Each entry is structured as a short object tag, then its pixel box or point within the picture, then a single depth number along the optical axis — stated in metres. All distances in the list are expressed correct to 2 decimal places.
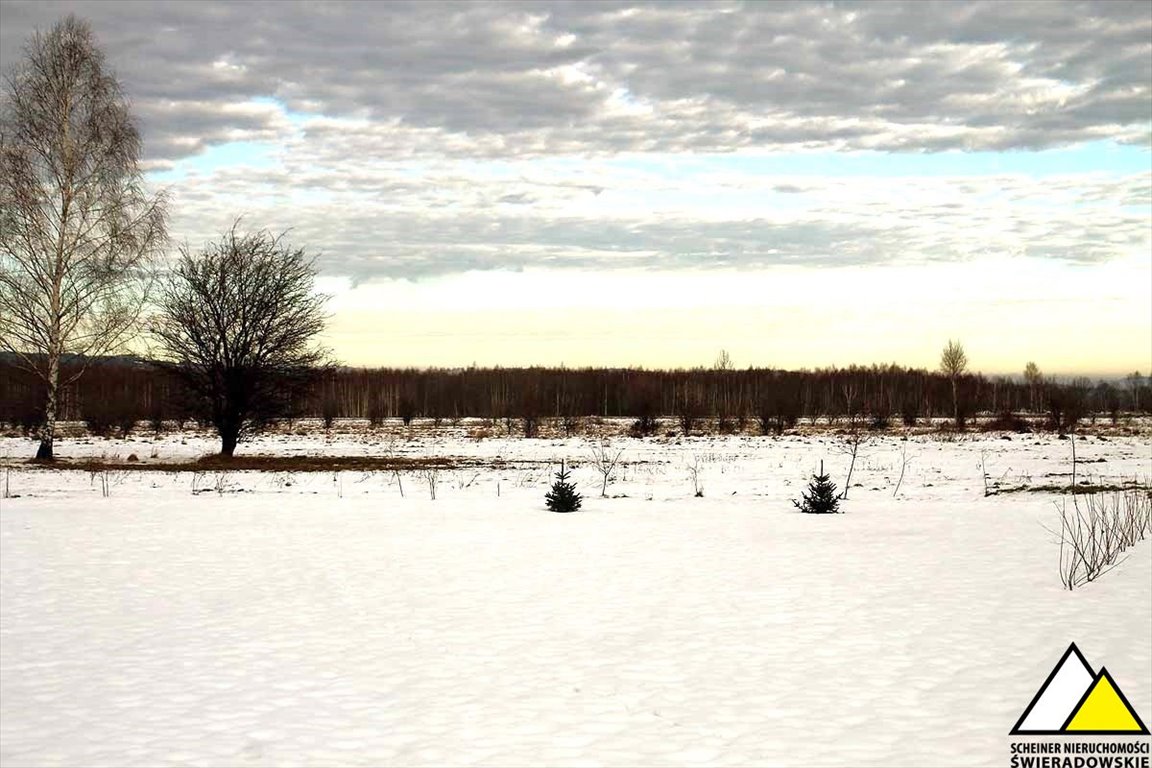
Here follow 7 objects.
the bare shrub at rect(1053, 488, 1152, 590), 12.45
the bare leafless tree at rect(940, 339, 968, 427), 76.19
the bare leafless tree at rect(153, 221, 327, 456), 33.25
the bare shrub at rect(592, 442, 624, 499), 24.38
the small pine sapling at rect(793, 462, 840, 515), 19.78
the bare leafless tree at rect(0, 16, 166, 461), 31.36
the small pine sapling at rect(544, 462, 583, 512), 20.03
